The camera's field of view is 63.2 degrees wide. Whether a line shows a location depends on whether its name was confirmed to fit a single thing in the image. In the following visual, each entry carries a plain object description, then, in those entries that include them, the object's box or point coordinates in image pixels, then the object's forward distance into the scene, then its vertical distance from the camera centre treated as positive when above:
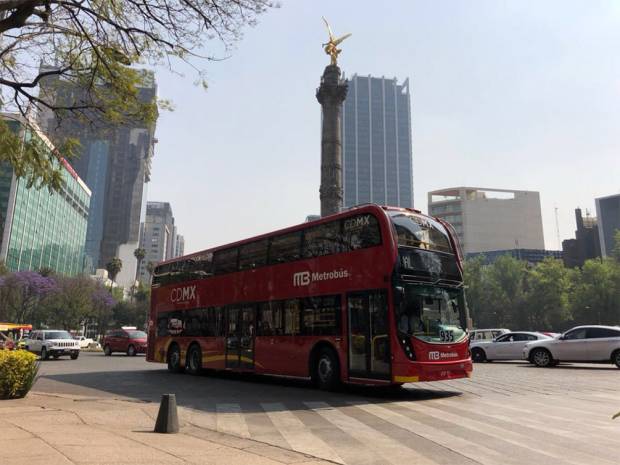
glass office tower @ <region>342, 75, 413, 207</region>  194.24 +55.15
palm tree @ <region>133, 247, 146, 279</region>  95.90 +15.94
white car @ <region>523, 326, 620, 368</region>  18.33 -0.16
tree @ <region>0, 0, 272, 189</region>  9.22 +5.45
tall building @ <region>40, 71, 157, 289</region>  151.75 +42.55
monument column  42.28 +17.41
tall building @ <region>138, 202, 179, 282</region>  187.38 +37.53
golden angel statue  46.58 +26.47
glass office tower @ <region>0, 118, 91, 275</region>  90.12 +21.71
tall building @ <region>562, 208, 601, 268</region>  112.06 +21.33
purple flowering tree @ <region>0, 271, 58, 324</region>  57.94 +5.17
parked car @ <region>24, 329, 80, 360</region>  27.12 -0.36
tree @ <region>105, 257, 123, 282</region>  83.50 +11.69
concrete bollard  7.32 -1.13
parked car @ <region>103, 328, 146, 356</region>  32.84 -0.26
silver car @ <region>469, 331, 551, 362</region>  23.36 -0.21
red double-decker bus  11.41 +0.98
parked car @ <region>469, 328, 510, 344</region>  26.85 +0.41
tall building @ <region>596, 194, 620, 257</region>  114.19 +28.40
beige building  119.75 +29.51
